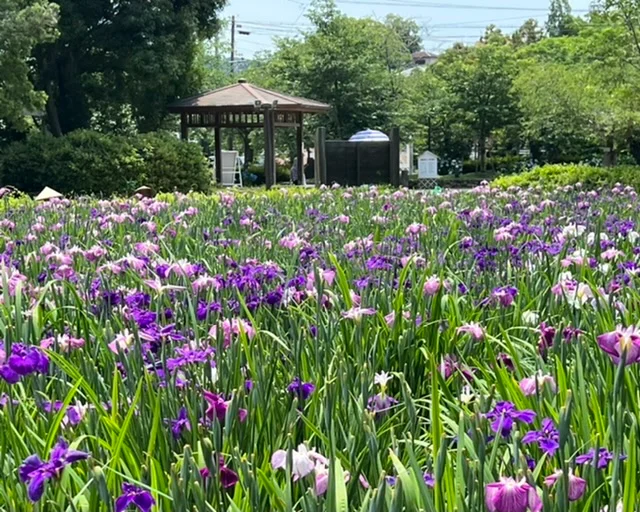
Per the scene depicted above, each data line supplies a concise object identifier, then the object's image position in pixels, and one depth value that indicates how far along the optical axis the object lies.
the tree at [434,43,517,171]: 36.25
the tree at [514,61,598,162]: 30.00
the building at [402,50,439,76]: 92.32
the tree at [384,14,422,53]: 76.78
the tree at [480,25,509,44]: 55.47
